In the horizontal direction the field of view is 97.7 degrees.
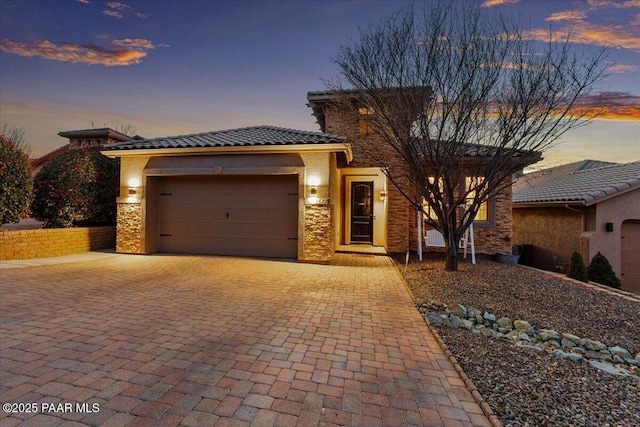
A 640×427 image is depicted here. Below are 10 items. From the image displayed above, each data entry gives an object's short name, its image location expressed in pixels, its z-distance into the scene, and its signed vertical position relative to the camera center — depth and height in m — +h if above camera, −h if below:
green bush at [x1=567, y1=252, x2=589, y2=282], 7.51 -1.45
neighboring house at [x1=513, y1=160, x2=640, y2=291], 9.31 -0.17
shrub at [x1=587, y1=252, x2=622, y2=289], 7.71 -1.58
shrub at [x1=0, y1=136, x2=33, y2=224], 7.23 +0.76
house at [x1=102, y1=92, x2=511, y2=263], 7.88 +0.51
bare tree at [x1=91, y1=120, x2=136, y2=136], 20.00 +6.26
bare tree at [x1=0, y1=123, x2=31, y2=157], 9.65 +2.79
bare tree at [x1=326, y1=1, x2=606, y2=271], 5.94 +2.78
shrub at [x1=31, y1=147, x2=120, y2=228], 8.82 +0.72
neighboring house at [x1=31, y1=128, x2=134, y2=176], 15.34 +4.26
